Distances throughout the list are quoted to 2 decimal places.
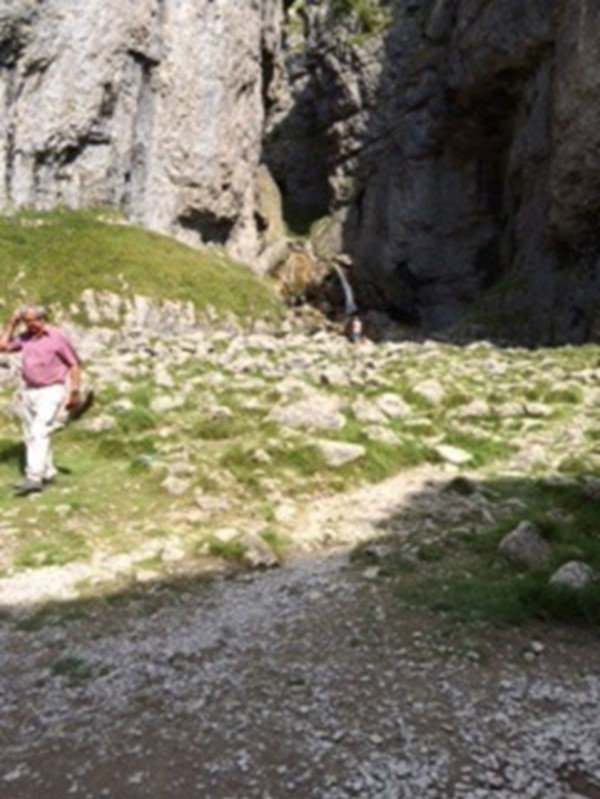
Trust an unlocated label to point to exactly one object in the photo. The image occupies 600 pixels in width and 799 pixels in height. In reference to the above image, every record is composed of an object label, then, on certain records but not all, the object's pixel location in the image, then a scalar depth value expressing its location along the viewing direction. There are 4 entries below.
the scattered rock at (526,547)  8.74
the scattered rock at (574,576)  7.84
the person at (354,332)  34.50
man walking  11.77
